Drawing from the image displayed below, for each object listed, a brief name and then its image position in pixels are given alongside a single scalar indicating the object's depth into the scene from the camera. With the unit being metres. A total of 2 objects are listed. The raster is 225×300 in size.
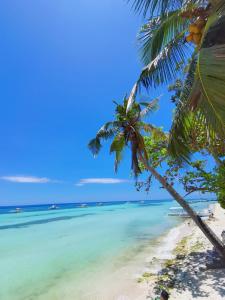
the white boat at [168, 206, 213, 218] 20.38
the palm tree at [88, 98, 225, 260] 6.52
